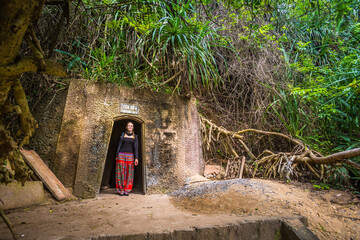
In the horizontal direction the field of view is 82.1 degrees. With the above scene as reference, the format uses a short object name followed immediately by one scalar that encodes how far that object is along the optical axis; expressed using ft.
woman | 14.71
